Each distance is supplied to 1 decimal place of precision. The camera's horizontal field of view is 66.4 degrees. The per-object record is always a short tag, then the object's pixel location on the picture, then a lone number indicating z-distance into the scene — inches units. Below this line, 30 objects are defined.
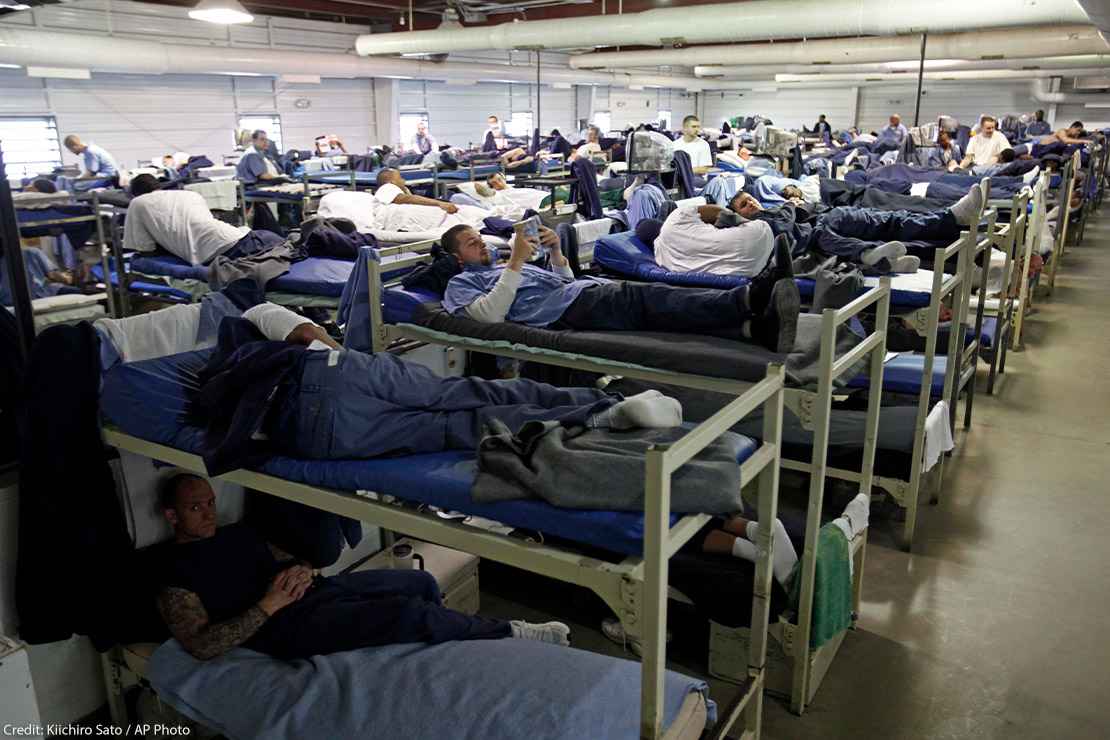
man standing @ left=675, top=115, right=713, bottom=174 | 398.6
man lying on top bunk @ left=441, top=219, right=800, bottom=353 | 153.4
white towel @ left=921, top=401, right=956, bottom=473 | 166.2
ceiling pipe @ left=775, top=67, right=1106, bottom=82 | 684.1
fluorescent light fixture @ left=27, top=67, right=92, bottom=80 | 389.7
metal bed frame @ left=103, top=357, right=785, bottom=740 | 76.0
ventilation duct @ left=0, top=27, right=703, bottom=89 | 366.6
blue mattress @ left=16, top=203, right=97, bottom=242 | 281.7
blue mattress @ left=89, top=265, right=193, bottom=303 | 262.2
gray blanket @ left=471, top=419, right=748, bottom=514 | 84.2
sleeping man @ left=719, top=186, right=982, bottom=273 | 228.7
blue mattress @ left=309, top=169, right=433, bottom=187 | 379.6
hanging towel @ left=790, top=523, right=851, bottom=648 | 119.6
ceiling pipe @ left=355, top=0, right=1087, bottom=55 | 282.8
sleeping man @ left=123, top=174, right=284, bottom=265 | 252.2
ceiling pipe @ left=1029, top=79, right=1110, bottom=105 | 879.1
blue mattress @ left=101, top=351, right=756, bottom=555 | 85.0
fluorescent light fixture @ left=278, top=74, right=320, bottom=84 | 515.8
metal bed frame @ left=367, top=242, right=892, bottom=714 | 117.3
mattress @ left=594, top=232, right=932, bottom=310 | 188.5
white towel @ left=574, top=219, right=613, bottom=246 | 242.6
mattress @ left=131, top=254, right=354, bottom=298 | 218.1
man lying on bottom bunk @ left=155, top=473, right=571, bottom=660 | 107.3
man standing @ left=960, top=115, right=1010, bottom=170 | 445.7
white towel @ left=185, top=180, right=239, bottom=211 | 321.1
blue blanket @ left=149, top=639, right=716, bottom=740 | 89.4
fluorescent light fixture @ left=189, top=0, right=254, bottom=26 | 296.7
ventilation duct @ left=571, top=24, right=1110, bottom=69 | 398.3
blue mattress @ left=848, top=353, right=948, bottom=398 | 186.9
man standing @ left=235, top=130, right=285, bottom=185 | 383.6
